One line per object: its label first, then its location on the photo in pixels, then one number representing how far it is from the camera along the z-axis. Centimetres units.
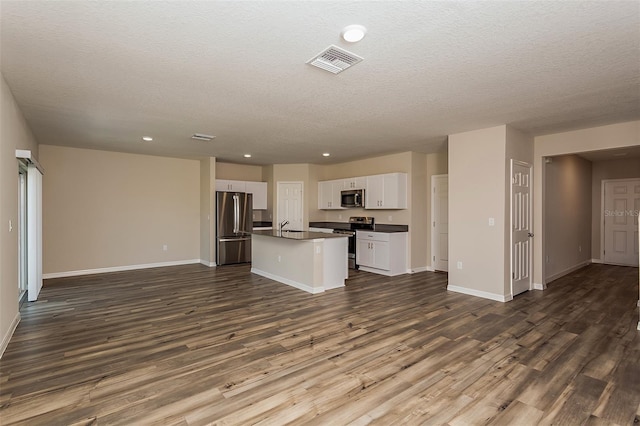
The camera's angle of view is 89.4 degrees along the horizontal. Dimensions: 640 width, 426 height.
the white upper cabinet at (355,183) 719
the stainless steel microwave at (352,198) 714
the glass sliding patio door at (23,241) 449
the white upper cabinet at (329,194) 784
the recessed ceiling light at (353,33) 212
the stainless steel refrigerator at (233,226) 741
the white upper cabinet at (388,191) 652
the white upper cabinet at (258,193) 835
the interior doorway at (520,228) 479
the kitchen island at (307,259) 509
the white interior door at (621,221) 713
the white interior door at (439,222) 669
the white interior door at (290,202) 834
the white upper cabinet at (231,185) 789
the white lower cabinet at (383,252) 632
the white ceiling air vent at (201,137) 513
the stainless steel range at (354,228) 710
